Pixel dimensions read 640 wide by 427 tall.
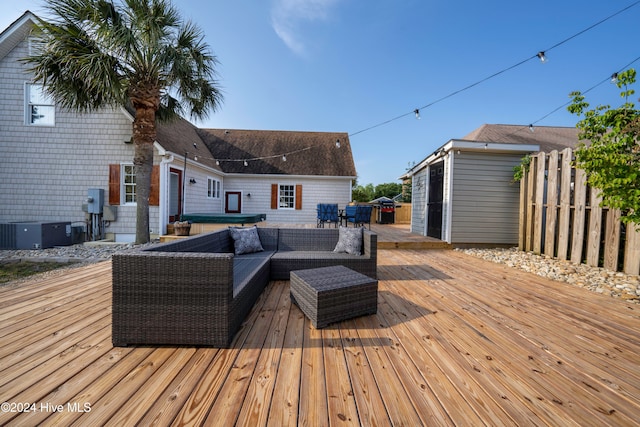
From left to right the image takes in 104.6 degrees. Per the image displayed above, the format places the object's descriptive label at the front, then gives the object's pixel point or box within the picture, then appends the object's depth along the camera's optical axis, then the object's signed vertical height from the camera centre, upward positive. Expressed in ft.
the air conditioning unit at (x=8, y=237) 21.21 -3.25
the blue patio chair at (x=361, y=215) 25.80 -0.77
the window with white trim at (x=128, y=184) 24.51 +1.79
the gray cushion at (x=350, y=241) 12.18 -1.71
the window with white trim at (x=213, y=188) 33.69 +2.25
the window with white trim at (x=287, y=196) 37.88 +1.48
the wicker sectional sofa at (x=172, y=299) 6.14 -2.41
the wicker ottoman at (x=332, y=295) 7.54 -2.86
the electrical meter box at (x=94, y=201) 23.70 +0.01
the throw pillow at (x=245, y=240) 12.26 -1.81
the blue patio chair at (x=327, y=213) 26.89 -0.67
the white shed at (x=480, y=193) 22.28 +1.59
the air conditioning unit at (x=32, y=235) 21.22 -3.05
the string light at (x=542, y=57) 15.78 +9.95
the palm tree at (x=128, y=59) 16.92 +10.33
